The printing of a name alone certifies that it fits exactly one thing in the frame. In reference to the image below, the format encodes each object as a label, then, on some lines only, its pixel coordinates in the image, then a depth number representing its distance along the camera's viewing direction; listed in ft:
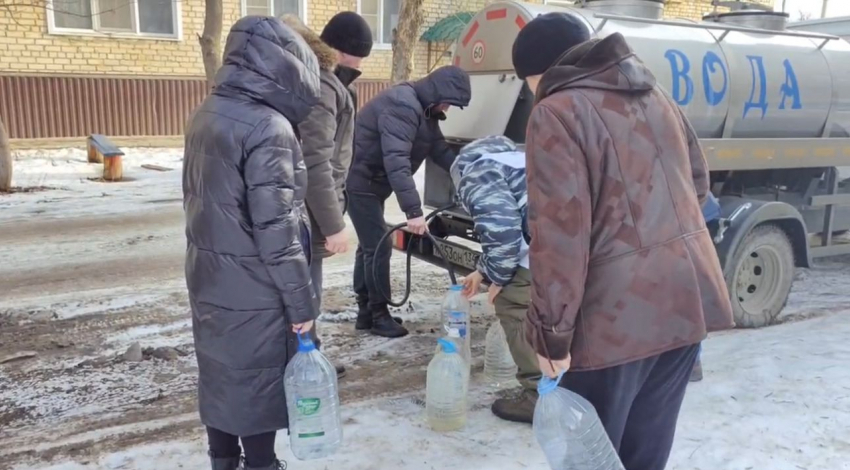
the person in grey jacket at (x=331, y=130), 11.11
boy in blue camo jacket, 10.17
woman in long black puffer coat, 7.60
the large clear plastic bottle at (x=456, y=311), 12.51
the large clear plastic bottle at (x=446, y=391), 11.56
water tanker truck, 15.94
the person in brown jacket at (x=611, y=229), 6.36
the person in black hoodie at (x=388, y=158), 14.56
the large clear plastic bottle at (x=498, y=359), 13.89
